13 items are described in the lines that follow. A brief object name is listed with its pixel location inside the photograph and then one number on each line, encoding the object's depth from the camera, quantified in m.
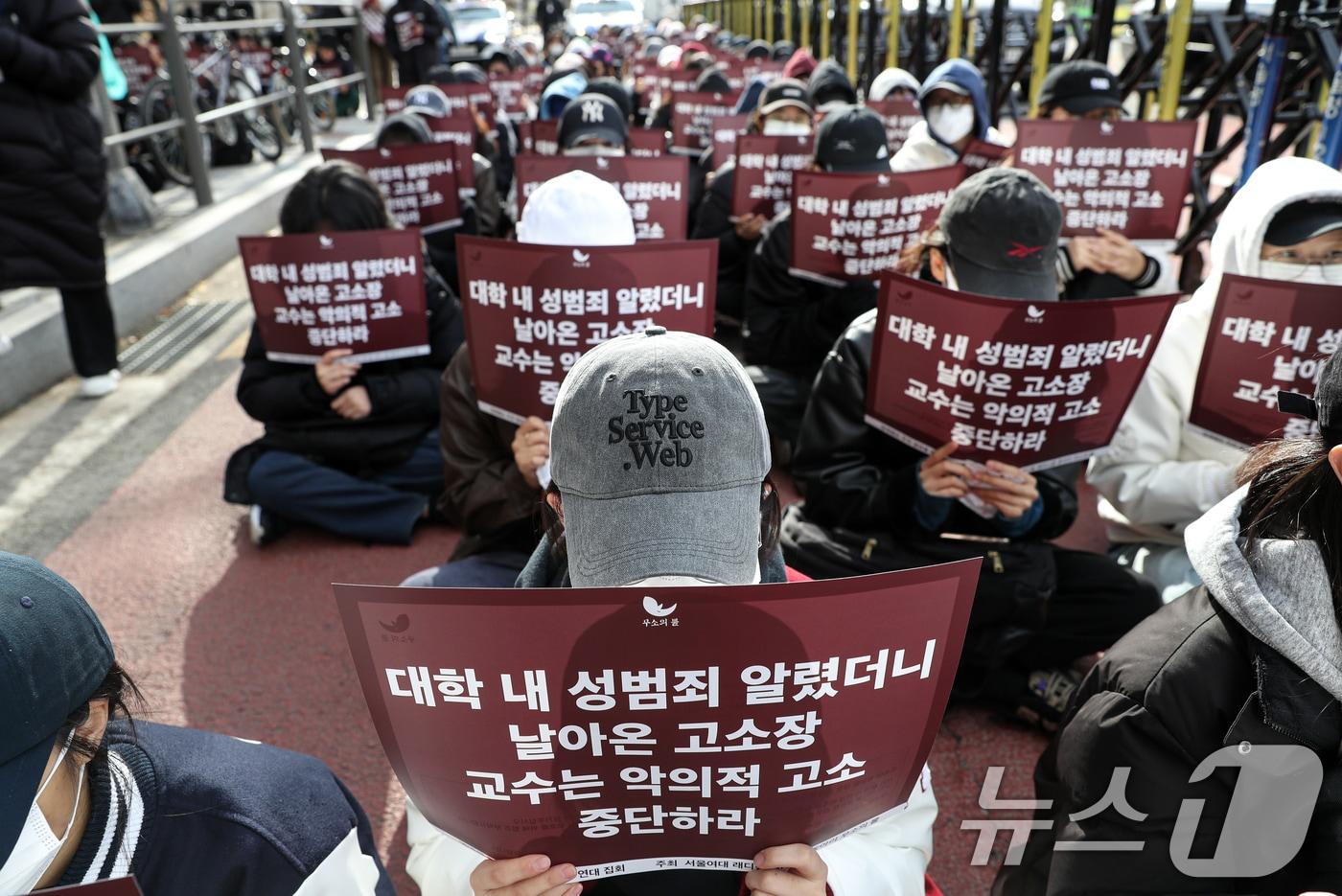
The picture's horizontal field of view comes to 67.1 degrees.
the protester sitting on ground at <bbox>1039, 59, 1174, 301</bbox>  3.81
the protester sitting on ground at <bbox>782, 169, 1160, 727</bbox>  2.42
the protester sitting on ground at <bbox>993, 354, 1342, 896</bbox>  1.28
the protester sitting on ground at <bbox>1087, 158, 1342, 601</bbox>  2.58
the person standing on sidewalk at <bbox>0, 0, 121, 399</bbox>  4.36
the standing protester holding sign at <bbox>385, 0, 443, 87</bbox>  11.95
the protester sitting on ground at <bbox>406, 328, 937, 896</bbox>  1.27
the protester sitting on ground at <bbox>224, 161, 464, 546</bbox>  3.61
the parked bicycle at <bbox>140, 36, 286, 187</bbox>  8.87
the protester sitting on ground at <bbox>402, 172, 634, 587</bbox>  2.61
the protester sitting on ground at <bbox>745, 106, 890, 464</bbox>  4.34
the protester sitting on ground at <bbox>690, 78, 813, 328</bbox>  5.43
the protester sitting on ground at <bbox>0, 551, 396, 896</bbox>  1.12
